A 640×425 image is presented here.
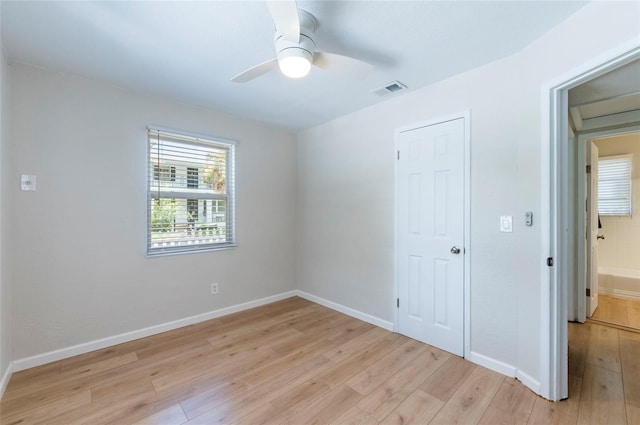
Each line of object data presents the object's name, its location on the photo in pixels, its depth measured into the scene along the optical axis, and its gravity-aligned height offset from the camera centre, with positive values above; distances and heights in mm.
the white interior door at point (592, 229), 3139 -210
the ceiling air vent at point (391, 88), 2525 +1166
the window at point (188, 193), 2822 +200
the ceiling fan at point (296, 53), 1283 +907
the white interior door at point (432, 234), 2379 -210
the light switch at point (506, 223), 2066 -88
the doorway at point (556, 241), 1789 -197
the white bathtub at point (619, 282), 3713 -982
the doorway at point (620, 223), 3791 -169
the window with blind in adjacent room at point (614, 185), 3854 +377
